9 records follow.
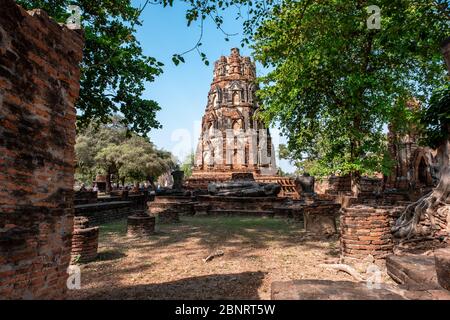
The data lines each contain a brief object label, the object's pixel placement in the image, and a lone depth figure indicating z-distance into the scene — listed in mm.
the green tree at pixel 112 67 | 8875
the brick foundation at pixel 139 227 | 8258
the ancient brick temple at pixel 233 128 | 35875
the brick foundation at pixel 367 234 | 5297
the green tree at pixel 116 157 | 27656
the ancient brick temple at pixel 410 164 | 21203
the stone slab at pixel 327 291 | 2330
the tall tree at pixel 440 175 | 6402
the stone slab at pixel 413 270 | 3137
